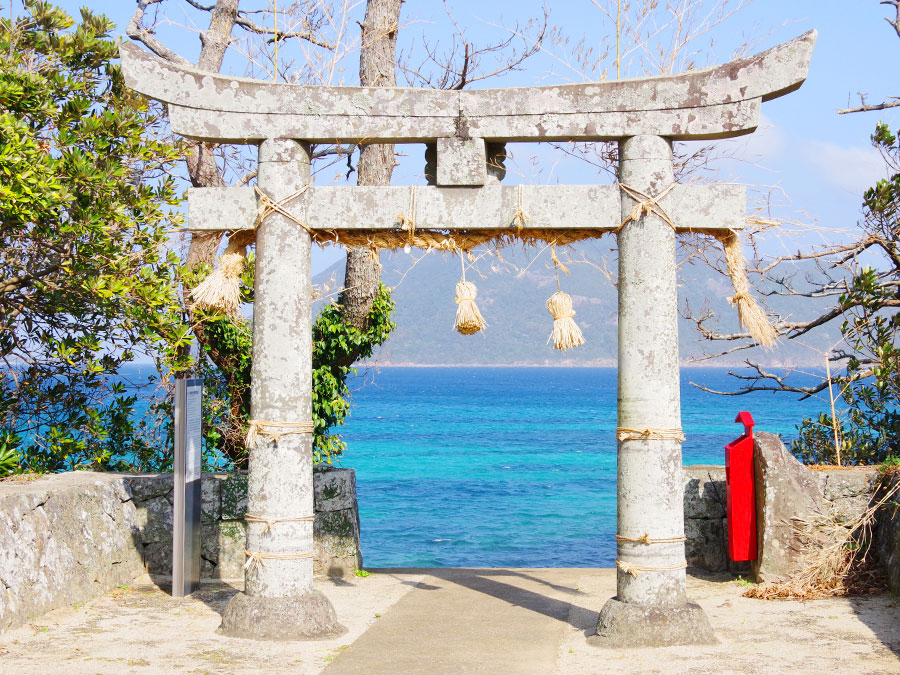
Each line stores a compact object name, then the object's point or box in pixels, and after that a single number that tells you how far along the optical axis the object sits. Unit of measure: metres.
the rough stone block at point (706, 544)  8.18
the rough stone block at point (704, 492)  8.26
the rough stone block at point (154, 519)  7.95
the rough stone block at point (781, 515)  7.32
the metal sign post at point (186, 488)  7.18
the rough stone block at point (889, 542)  6.89
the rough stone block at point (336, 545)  8.30
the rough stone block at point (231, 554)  8.11
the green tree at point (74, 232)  7.20
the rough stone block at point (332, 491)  8.42
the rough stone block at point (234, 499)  8.23
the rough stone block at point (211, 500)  8.21
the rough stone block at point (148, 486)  7.99
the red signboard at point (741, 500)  7.55
